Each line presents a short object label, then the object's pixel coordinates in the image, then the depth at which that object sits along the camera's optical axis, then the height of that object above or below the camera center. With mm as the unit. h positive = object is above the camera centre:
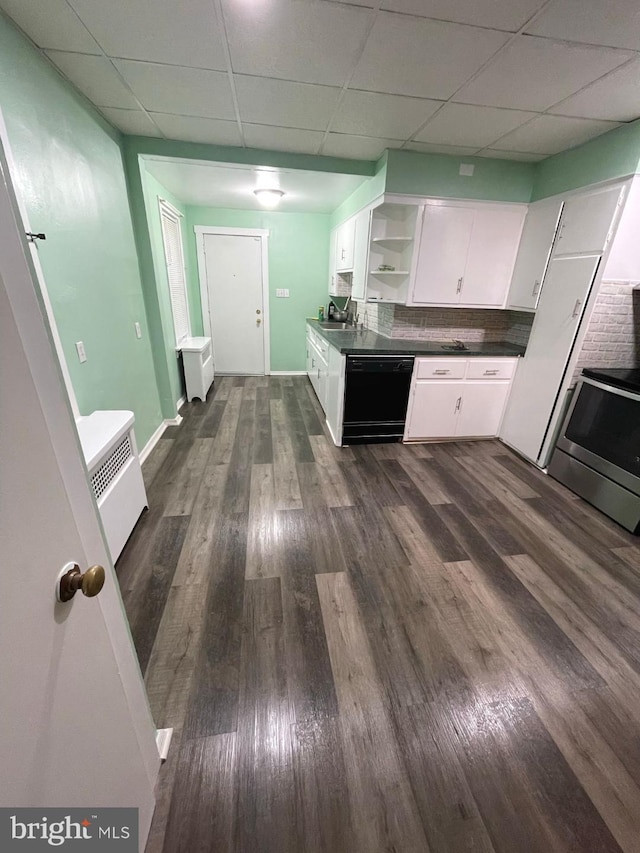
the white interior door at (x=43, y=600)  484 -486
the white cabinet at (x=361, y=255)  3359 +307
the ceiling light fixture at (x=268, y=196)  3660 +919
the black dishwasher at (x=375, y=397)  3057 -961
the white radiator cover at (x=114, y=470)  1695 -993
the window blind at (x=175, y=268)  3837 +142
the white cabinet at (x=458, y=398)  3205 -978
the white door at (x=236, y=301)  4832 -266
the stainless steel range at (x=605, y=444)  2229 -1001
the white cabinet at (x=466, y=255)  3033 +310
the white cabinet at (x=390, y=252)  3203 +337
